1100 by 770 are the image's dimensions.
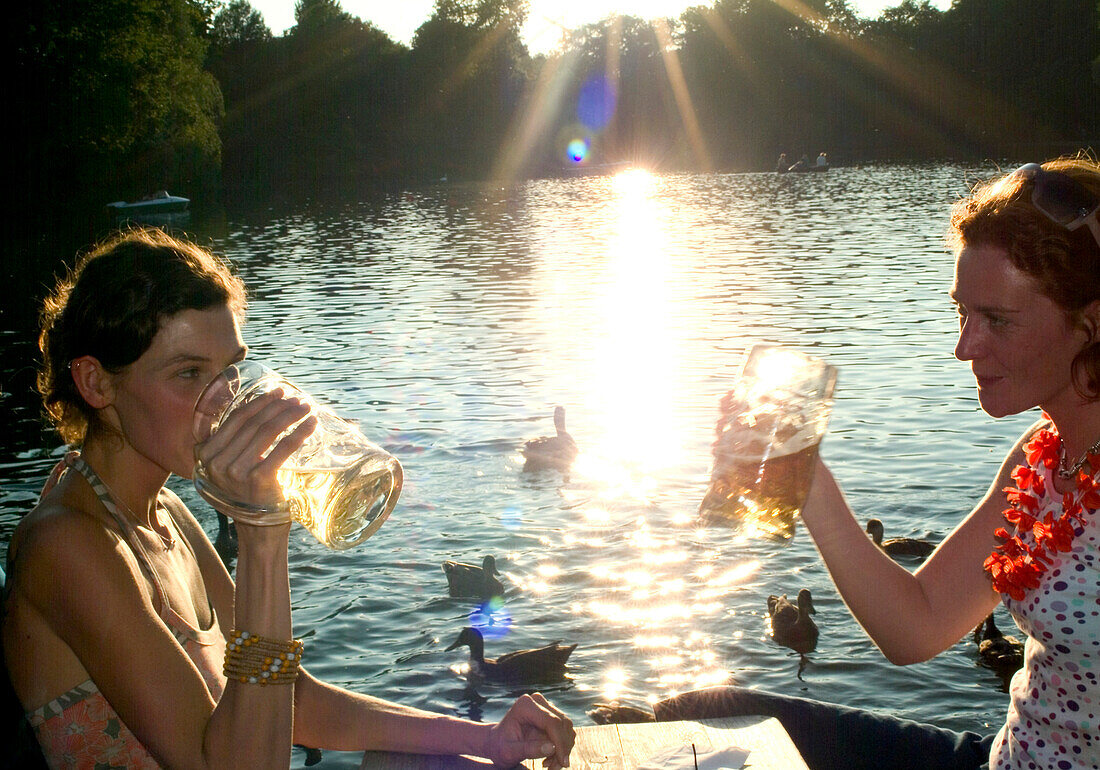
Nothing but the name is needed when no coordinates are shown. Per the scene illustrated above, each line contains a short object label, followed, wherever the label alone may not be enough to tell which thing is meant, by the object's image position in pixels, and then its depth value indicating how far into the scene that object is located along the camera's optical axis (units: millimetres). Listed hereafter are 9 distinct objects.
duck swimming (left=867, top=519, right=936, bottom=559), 8070
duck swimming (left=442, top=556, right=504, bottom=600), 7773
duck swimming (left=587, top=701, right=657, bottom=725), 5211
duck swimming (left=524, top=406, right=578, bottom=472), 10383
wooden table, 2443
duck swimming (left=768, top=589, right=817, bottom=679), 6969
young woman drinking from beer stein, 2150
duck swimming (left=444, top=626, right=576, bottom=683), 6539
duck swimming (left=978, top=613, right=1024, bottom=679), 6668
